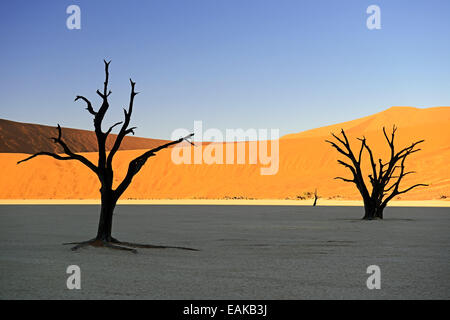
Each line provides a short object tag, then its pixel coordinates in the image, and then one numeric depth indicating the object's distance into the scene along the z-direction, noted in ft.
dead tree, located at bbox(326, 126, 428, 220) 112.27
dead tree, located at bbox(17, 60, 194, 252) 59.00
